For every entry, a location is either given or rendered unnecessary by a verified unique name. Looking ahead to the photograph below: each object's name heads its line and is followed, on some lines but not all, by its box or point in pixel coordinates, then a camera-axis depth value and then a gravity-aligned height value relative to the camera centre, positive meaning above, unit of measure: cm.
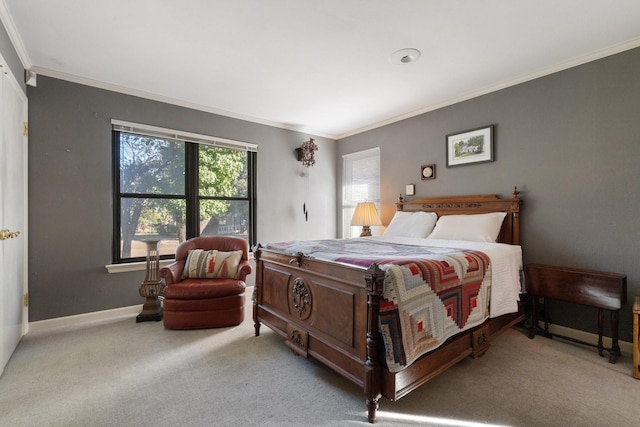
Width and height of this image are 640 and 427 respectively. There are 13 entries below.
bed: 155 -66
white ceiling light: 249 +140
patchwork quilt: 153 -48
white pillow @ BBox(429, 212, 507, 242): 287 -15
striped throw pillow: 309 -56
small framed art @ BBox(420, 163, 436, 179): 376 +55
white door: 208 +0
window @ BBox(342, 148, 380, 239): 461 +52
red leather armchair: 279 -86
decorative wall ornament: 469 +101
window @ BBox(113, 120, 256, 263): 335 +33
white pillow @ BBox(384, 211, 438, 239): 343 -14
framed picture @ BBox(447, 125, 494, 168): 323 +78
